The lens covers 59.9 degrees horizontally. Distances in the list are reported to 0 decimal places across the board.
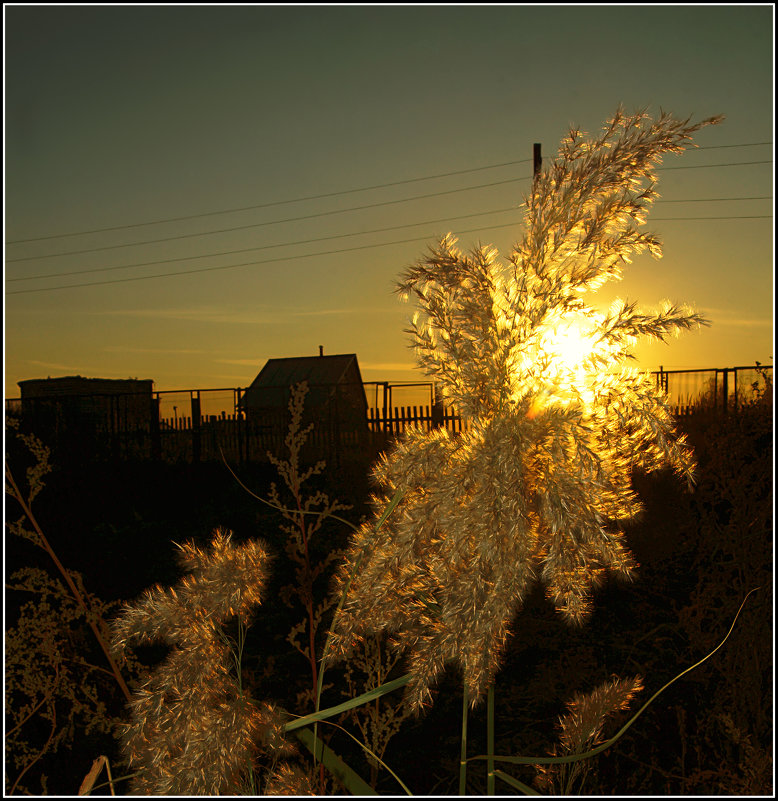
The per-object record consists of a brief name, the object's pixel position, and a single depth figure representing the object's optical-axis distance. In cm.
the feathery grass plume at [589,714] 119
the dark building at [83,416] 1050
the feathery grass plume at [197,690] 98
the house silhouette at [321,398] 1617
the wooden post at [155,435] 1684
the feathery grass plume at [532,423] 90
